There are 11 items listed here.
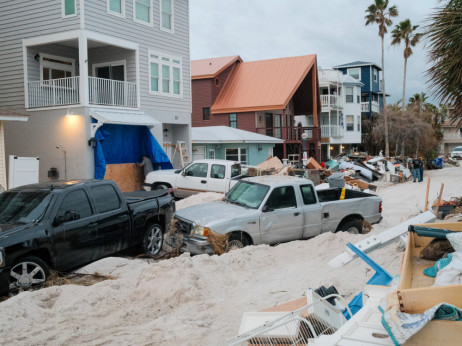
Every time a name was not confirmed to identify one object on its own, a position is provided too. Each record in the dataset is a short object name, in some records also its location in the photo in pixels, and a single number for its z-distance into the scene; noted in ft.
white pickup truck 53.98
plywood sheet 61.87
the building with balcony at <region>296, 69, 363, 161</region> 151.02
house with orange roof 112.21
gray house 57.06
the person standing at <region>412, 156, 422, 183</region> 98.63
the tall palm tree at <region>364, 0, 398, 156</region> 149.59
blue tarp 61.16
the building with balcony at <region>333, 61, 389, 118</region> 185.68
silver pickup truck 30.12
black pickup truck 23.43
